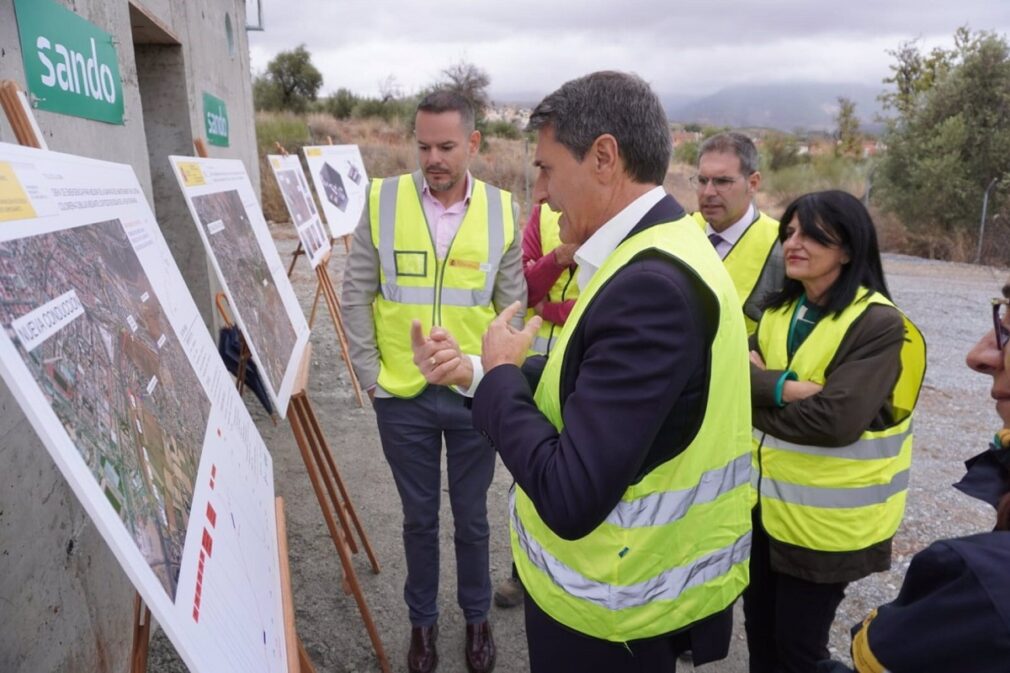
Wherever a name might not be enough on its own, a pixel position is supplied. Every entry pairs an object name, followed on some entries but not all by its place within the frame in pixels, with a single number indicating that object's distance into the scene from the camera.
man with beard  2.42
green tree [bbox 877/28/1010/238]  12.72
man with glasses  2.56
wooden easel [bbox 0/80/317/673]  1.06
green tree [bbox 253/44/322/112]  25.88
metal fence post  11.49
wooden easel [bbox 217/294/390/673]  2.12
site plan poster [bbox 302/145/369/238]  5.84
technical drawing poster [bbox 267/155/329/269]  4.80
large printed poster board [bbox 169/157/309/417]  1.85
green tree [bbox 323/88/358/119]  26.59
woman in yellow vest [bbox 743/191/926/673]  1.83
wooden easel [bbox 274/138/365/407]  5.14
